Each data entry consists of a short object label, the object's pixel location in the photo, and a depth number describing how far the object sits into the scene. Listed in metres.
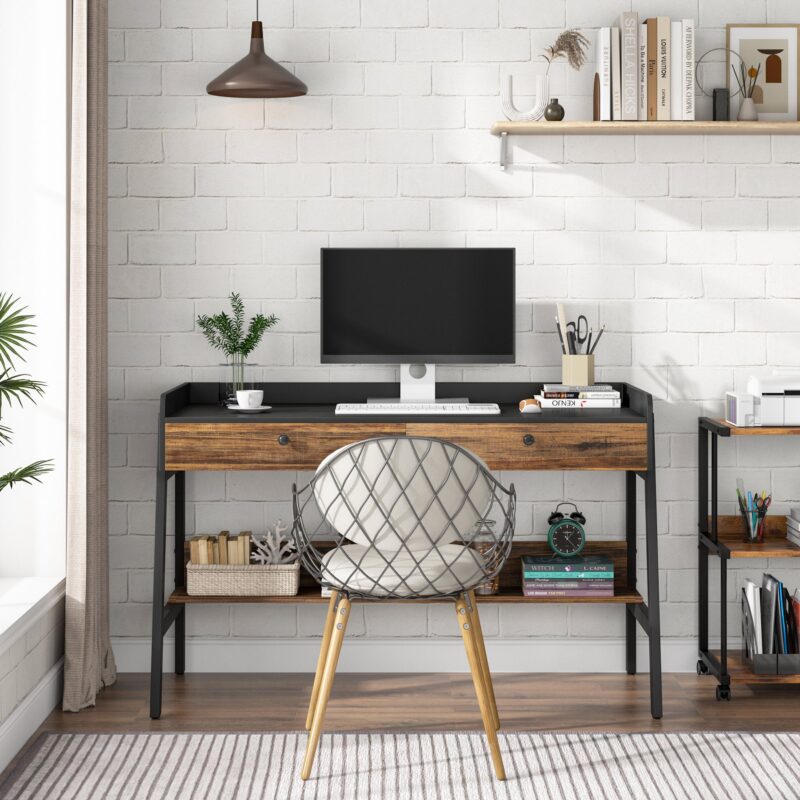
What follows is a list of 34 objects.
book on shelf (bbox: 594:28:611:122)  3.17
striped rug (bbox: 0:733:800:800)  2.49
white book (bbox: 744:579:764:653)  3.13
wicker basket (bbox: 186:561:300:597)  3.09
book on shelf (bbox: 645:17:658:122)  3.16
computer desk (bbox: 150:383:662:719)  2.89
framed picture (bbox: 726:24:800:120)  3.26
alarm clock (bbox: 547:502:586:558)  3.24
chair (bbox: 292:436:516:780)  2.38
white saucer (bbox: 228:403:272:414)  3.07
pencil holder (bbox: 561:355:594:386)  3.19
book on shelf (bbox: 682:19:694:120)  3.16
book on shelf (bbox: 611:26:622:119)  3.17
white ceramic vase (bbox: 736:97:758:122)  3.19
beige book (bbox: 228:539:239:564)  3.16
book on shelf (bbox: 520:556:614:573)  3.13
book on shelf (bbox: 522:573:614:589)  3.12
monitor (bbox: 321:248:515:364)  3.26
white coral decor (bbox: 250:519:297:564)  3.16
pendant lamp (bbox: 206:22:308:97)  3.03
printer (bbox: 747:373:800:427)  3.06
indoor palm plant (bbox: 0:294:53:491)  2.13
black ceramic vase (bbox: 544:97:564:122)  3.18
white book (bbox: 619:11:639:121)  3.16
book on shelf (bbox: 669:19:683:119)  3.17
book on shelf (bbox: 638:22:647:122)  3.17
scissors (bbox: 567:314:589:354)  3.30
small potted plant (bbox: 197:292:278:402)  3.20
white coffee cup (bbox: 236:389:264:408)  3.06
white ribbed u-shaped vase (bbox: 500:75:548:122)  3.20
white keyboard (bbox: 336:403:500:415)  2.99
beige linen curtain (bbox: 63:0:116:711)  2.93
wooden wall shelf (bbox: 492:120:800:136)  3.13
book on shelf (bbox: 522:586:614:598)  3.12
